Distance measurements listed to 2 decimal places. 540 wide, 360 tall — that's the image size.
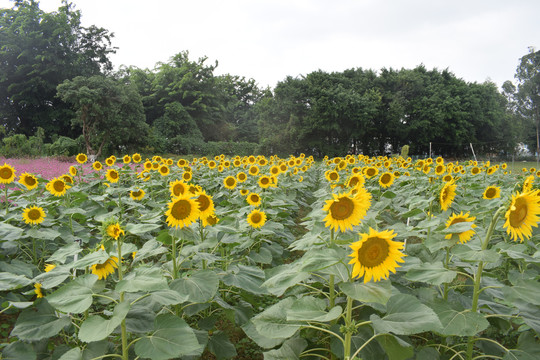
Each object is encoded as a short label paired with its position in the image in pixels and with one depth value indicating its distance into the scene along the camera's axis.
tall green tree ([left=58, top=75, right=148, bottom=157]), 19.14
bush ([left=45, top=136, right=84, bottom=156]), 17.22
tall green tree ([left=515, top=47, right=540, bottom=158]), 41.88
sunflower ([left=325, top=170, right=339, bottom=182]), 4.69
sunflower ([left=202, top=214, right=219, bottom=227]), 2.52
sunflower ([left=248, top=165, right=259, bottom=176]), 6.01
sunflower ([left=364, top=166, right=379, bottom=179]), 4.55
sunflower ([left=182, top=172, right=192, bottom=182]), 4.58
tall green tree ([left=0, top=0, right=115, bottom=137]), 26.70
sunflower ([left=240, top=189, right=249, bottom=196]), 4.65
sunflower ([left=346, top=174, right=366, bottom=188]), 3.42
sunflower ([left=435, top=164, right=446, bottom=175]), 5.23
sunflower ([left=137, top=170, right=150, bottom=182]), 5.65
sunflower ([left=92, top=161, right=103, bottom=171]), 5.68
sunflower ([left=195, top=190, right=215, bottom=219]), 2.25
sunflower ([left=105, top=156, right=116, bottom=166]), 6.01
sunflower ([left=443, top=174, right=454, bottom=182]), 4.47
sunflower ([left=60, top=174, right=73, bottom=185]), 4.45
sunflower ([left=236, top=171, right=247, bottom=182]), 5.29
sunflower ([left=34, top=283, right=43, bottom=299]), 2.01
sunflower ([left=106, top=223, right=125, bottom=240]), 1.65
